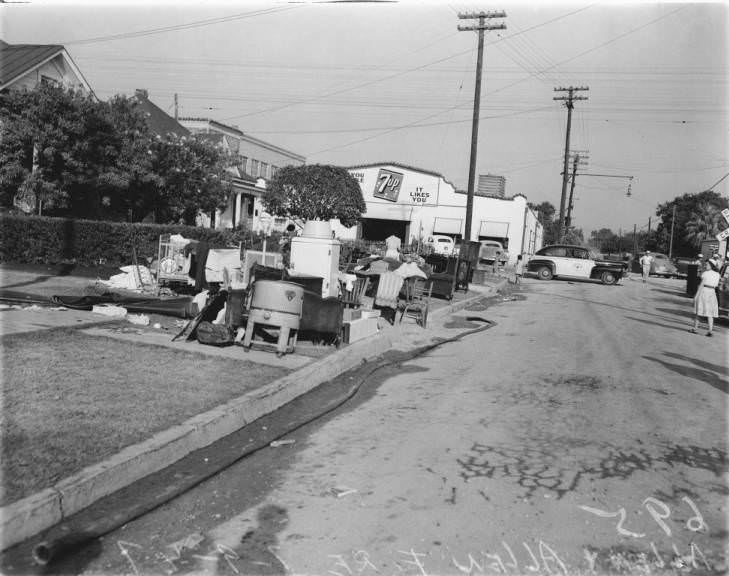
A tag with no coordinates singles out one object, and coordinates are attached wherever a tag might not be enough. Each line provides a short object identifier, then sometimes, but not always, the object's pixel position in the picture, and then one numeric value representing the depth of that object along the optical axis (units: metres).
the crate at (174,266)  14.12
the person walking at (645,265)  33.58
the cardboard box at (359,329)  9.47
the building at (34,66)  23.05
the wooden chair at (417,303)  13.40
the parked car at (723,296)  16.66
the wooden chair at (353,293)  11.99
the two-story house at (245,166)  37.94
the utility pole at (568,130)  44.88
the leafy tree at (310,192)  39.12
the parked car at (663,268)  44.50
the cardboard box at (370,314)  10.97
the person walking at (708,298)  13.64
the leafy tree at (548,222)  89.84
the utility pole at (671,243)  76.00
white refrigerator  11.52
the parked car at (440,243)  37.91
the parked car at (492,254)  35.66
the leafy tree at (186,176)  24.38
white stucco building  48.16
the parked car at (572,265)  30.12
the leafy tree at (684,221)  73.00
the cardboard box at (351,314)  10.48
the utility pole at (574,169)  60.94
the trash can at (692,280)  24.69
